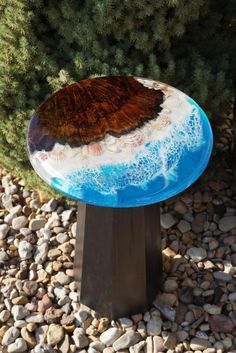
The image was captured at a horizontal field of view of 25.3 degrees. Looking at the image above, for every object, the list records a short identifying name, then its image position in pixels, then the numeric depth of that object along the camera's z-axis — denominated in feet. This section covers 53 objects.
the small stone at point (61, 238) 8.89
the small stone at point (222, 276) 8.32
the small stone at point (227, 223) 9.03
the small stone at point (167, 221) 9.08
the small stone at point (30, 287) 8.18
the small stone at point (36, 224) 9.15
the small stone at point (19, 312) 7.84
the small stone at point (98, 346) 7.45
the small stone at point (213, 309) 7.83
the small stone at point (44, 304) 7.94
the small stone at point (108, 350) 7.43
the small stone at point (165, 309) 7.76
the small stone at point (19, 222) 9.18
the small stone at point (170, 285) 8.12
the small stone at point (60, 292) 8.11
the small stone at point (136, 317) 7.75
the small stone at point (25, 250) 8.66
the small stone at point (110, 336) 7.49
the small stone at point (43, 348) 7.36
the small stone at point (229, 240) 8.84
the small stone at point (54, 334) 7.50
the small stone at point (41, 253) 8.60
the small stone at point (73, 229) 9.00
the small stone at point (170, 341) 7.42
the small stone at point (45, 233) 8.96
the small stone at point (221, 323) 7.65
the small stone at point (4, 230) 9.01
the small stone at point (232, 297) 8.03
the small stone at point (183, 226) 9.01
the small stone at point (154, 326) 7.59
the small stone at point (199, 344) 7.44
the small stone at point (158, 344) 7.39
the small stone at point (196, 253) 8.62
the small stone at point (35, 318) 7.79
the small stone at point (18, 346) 7.40
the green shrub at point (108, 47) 7.52
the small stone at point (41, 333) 7.58
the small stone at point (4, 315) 7.85
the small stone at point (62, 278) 8.29
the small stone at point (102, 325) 7.64
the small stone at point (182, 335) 7.56
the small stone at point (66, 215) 9.21
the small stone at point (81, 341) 7.47
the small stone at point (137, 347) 7.38
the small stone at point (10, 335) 7.55
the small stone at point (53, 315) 7.78
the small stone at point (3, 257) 8.66
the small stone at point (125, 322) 7.69
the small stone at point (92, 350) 7.40
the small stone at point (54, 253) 8.66
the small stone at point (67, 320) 7.75
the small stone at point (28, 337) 7.51
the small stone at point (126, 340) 7.43
